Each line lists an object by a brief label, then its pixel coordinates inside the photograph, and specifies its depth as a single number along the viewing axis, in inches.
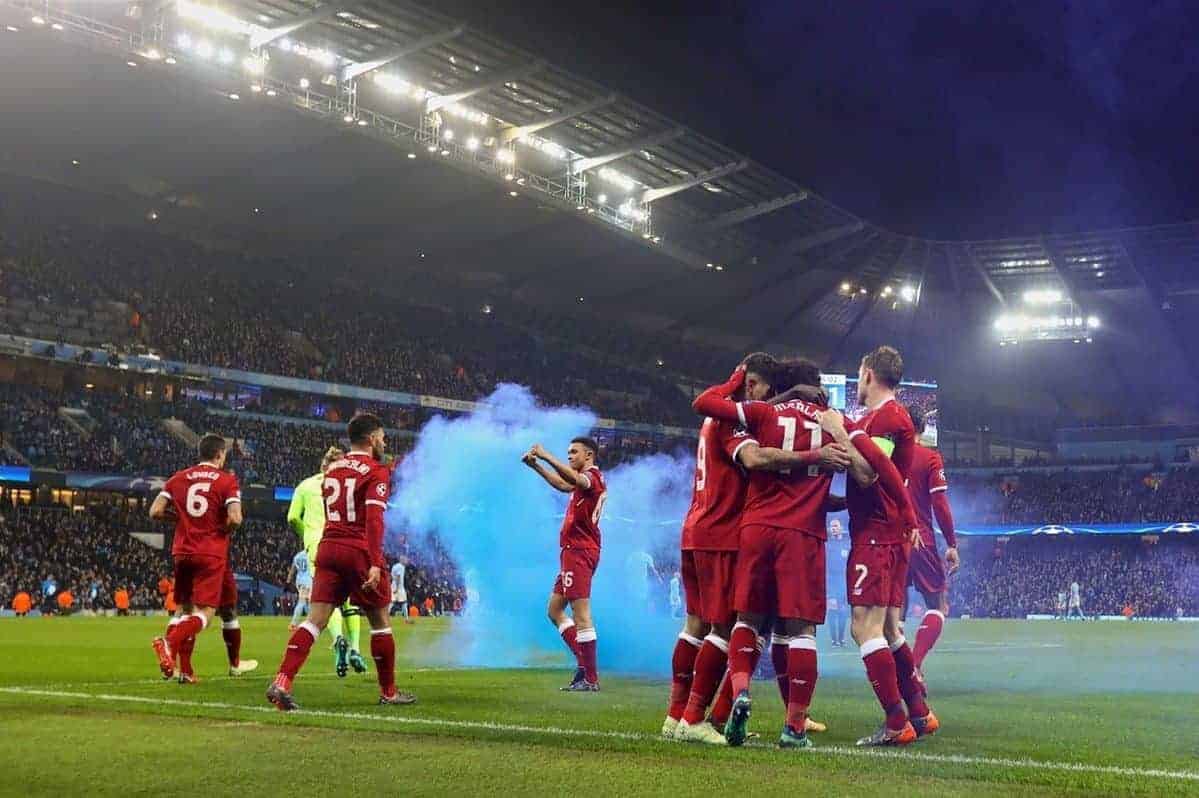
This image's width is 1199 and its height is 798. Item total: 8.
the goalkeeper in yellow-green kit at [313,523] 523.8
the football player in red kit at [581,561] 479.5
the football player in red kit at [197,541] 480.7
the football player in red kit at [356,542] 382.6
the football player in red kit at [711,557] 308.3
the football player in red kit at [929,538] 422.9
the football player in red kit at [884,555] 317.4
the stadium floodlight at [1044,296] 2527.1
